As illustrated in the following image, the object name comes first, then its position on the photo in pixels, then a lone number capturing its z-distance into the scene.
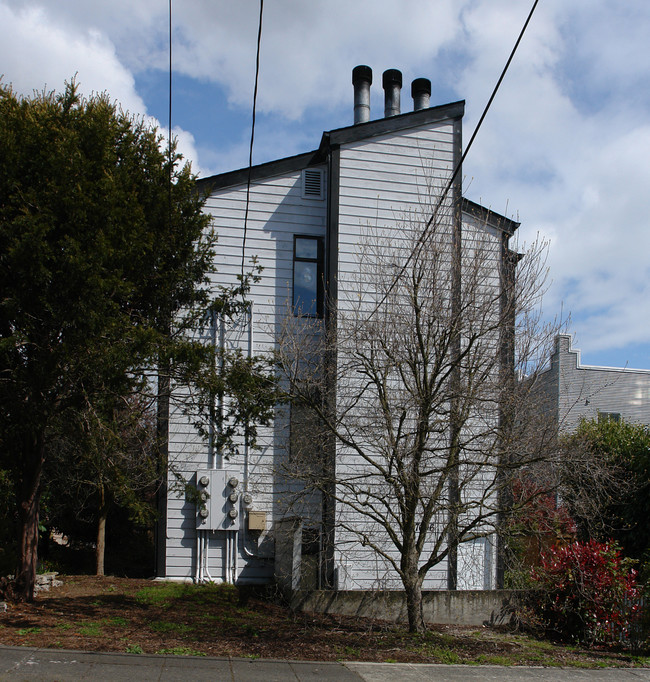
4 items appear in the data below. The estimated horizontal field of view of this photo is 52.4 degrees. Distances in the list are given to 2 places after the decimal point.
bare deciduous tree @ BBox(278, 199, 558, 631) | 8.80
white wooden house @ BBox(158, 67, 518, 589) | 11.92
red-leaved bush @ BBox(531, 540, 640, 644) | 9.81
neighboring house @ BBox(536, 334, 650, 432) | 26.48
